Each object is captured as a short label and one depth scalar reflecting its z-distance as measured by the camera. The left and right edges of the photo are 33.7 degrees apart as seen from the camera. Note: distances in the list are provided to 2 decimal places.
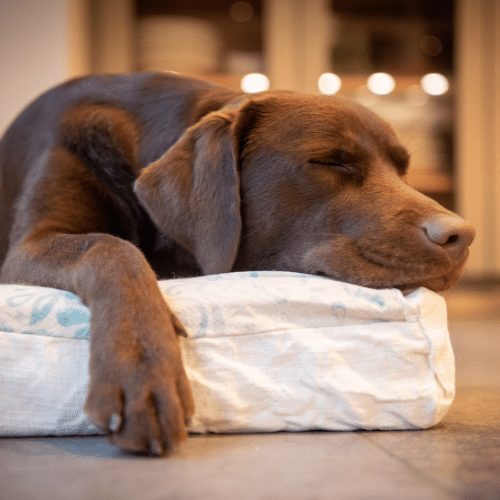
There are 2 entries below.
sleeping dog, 1.09
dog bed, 1.21
